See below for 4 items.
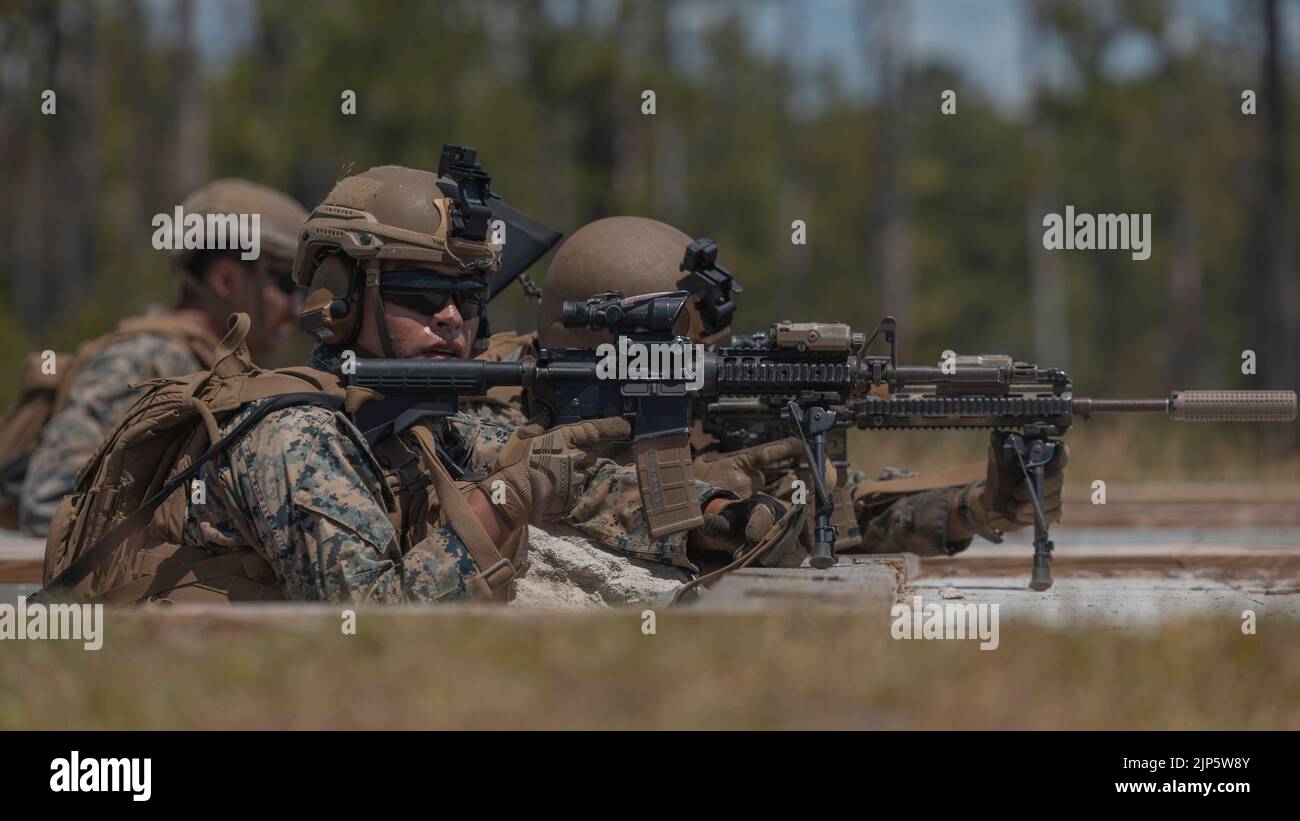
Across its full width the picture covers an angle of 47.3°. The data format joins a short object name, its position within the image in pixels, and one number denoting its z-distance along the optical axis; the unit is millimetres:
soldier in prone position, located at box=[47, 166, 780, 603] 4012
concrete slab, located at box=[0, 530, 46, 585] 6523
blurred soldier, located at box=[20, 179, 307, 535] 7453
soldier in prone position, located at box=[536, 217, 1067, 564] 5414
